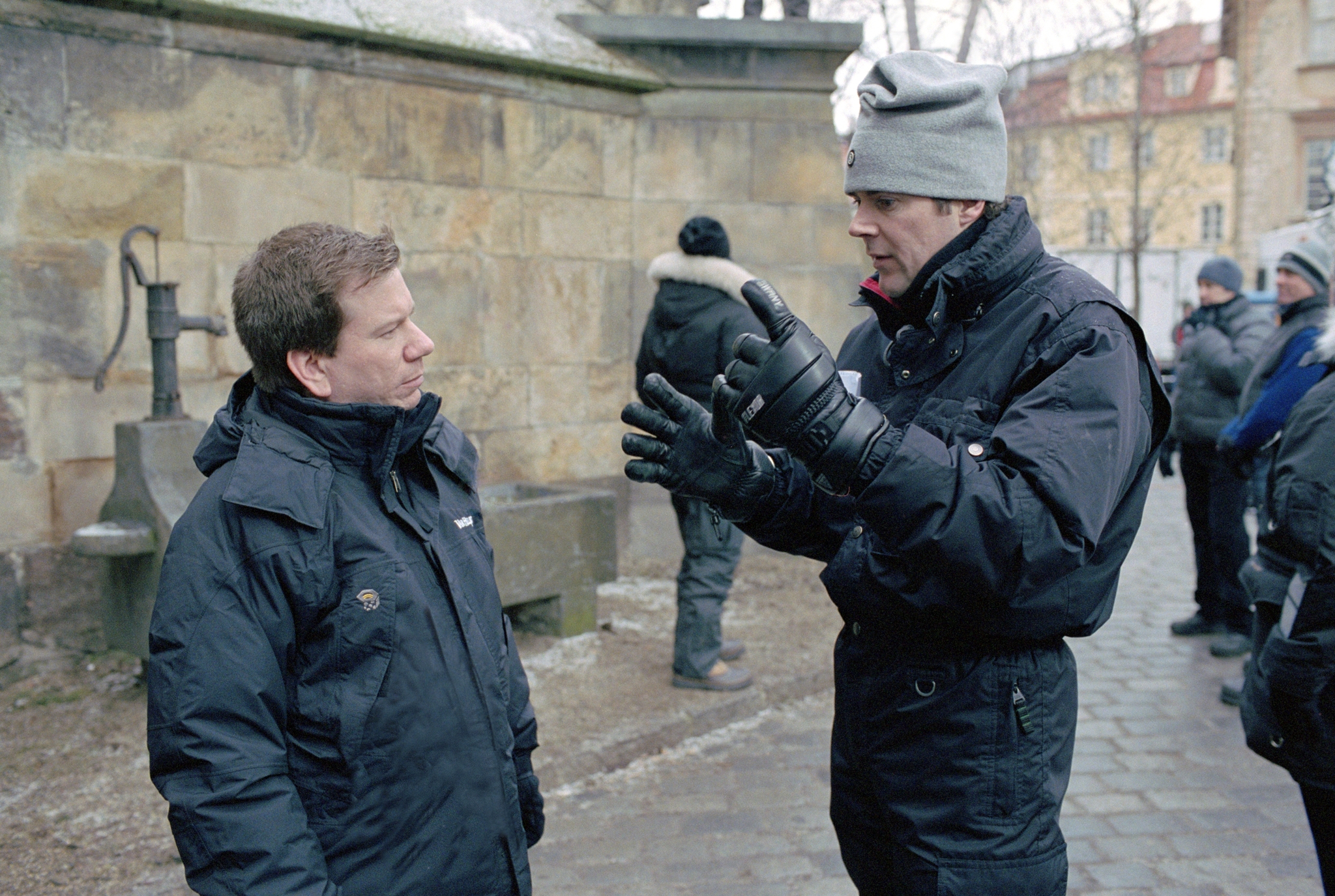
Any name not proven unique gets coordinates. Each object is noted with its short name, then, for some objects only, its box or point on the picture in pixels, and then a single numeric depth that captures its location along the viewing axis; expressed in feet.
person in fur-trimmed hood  16.38
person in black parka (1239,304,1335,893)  8.32
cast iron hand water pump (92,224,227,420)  14.94
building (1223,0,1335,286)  92.89
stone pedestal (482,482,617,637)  17.22
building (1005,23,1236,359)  111.24
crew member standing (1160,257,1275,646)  20.04
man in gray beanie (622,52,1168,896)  5.63
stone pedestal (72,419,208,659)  14.40
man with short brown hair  5.49
